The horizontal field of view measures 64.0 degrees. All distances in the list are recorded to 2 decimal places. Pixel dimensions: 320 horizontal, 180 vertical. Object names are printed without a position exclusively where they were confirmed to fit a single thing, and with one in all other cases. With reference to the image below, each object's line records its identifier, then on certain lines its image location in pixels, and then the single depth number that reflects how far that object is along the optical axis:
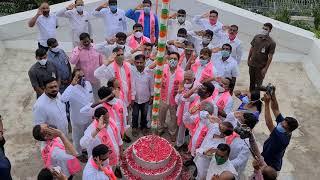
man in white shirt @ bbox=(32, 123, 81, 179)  3.32
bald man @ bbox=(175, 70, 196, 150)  4.21
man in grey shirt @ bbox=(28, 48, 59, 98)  4.30
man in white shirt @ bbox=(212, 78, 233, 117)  4.10
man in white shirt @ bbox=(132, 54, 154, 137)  4.41
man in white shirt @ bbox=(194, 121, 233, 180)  3.53
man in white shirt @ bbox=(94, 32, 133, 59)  4.75
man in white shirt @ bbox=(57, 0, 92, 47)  5.30
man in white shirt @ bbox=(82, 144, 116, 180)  3.13
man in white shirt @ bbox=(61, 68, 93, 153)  4.04
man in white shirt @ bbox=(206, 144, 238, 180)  3.33
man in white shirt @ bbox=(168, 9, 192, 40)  5.36
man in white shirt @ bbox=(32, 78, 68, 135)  3.77
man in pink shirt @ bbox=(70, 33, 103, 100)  4.61
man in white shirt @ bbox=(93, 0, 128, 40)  5.42
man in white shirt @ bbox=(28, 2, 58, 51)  5.15
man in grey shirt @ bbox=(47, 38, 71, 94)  4.50
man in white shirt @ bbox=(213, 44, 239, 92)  4.71
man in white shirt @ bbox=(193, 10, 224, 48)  5.41
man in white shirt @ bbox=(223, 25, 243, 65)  5.08
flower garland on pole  3.44
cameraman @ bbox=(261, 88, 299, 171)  3.47
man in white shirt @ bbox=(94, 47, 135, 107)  4.43
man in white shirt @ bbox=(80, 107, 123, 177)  3.58
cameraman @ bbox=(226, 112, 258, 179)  3.61
